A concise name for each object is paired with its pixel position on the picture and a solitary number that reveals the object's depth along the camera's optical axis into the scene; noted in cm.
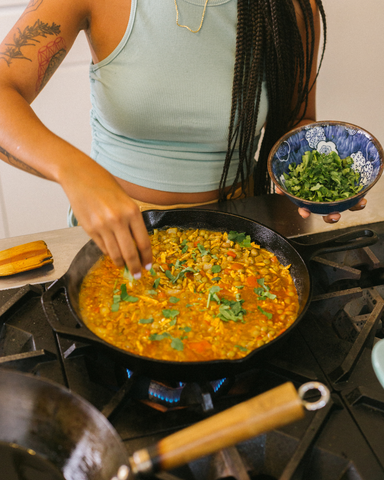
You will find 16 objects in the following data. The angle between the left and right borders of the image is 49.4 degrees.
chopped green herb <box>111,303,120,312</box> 106
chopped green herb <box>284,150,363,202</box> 124
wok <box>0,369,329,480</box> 57
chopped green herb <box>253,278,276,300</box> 111
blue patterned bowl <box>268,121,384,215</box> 123
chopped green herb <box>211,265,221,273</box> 118
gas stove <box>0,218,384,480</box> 79
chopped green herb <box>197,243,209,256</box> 124
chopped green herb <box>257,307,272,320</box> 104
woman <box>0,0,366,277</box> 89
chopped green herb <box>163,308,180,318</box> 103
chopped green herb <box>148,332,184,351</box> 94
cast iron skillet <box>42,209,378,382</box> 81
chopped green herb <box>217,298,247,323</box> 103
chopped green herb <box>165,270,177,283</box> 115
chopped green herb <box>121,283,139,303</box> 109
